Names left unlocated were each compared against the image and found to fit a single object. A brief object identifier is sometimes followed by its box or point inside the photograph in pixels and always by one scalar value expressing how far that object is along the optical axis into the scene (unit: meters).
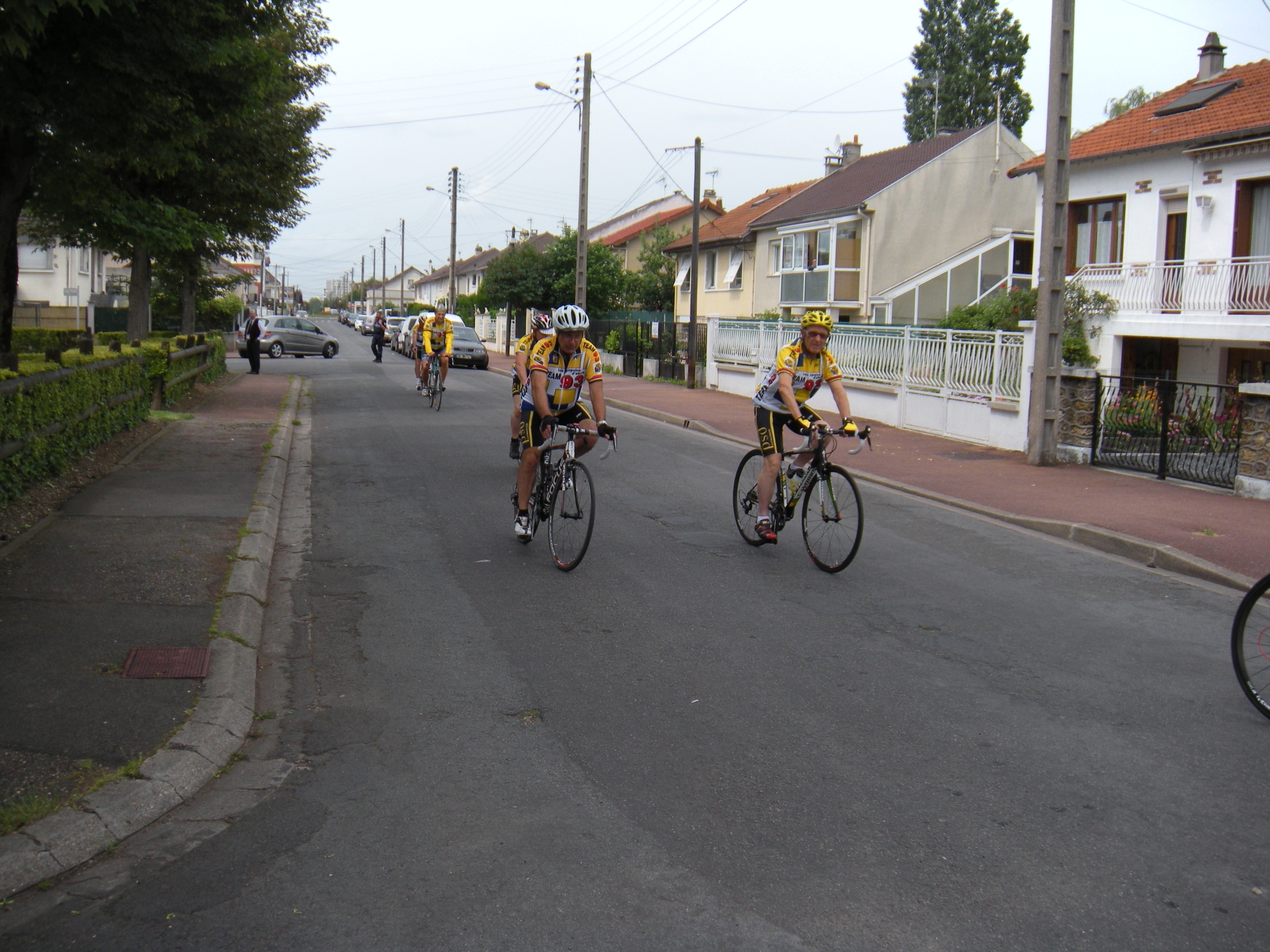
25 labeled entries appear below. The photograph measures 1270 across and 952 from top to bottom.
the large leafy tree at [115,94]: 7.50
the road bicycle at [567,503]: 7.83
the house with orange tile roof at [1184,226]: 20.14
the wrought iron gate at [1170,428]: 12.66
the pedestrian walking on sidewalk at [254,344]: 30.88
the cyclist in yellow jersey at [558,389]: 7.85
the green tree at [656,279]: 49.25
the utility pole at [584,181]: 30.00
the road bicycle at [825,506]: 7.95
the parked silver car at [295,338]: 44.12
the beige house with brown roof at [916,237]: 34.81
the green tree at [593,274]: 45.72
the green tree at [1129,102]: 50.75
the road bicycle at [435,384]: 21.27
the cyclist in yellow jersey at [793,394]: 8.17
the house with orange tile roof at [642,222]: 58.03
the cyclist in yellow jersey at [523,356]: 10.23
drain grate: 5.25
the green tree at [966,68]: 55.09
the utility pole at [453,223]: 56.38
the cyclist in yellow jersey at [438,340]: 21.50
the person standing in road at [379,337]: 41.53
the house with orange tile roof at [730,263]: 42.06
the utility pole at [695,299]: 28.33
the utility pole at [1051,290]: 14.62
